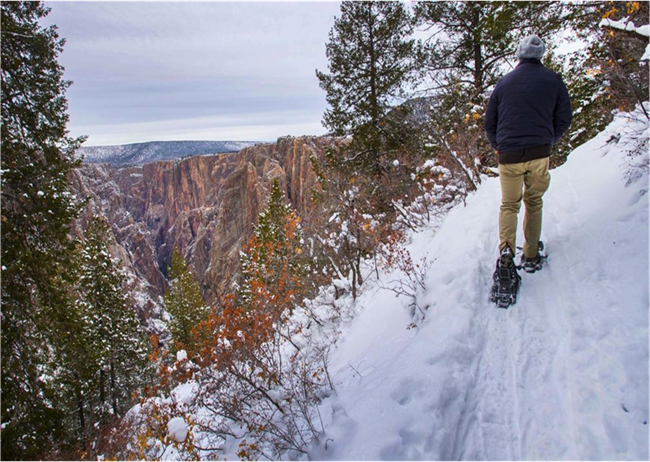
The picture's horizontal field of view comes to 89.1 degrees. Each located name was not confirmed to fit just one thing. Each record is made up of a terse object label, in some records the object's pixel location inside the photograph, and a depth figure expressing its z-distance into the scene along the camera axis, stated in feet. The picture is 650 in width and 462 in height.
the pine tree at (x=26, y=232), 17.89
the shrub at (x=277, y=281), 14.26
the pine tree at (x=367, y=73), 40.60
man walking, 9.99
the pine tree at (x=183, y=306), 84.69
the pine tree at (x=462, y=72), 27.35
